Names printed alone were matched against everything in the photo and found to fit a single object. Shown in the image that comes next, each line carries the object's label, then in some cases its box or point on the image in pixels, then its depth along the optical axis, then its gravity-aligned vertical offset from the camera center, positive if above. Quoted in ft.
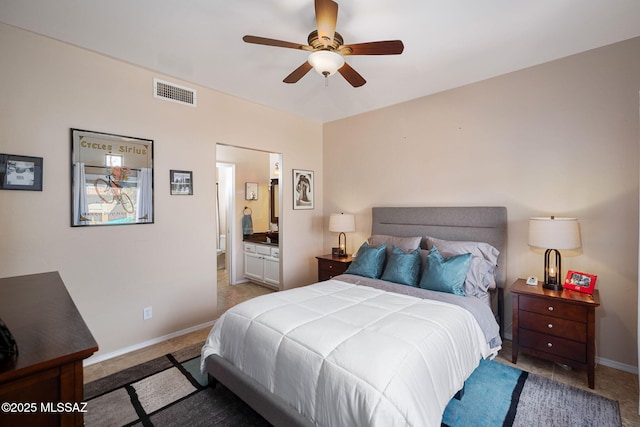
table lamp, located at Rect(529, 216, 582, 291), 7.90 -0.68
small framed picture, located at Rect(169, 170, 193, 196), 10.45 +1.04
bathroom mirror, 19.60 +0.46
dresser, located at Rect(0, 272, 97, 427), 2.44 -1.42
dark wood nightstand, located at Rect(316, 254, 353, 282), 12.95 -2.50
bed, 4.60 -2.69
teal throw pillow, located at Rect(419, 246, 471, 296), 8.55 -1.89
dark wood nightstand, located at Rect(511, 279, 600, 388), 7.53 -3.15
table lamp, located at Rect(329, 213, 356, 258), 13.53 -0.58
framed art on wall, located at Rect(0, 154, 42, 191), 7.42 +1.01
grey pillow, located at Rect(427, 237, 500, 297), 8.84 -1.64
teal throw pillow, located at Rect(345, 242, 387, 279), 10.30 -1.88
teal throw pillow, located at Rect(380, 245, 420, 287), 9.43 -1.92
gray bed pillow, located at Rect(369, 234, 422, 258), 10.82 -1.21
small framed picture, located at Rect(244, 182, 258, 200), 18.30 +1.30
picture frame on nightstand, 8.12 -2.04
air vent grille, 9.97 +4.22
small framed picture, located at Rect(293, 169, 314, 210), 14.84 +1.13
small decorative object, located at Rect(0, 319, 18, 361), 2.59 -1.22
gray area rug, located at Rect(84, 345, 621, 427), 6.36 -4.58
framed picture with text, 8.50 +0.98
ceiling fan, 6.14 +3.76
